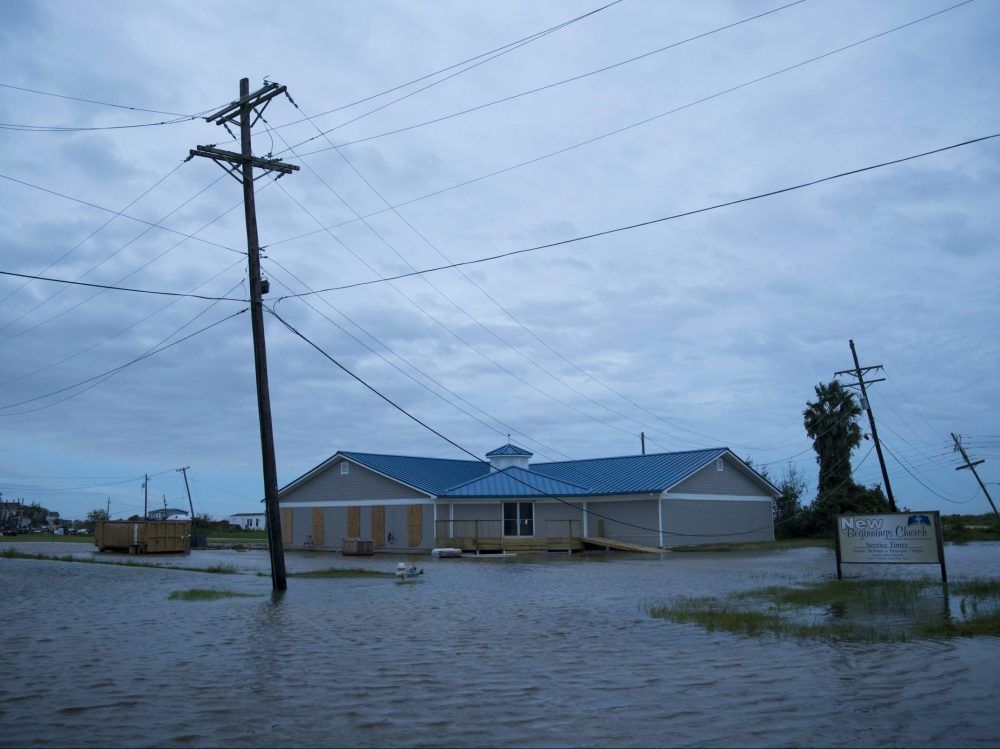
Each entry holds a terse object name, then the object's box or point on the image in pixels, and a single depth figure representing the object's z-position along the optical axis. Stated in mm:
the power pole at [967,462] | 50494
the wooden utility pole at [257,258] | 21688
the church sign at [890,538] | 20722
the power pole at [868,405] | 45938
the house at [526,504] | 45625
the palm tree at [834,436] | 56500
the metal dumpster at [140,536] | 40719
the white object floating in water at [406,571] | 25328
